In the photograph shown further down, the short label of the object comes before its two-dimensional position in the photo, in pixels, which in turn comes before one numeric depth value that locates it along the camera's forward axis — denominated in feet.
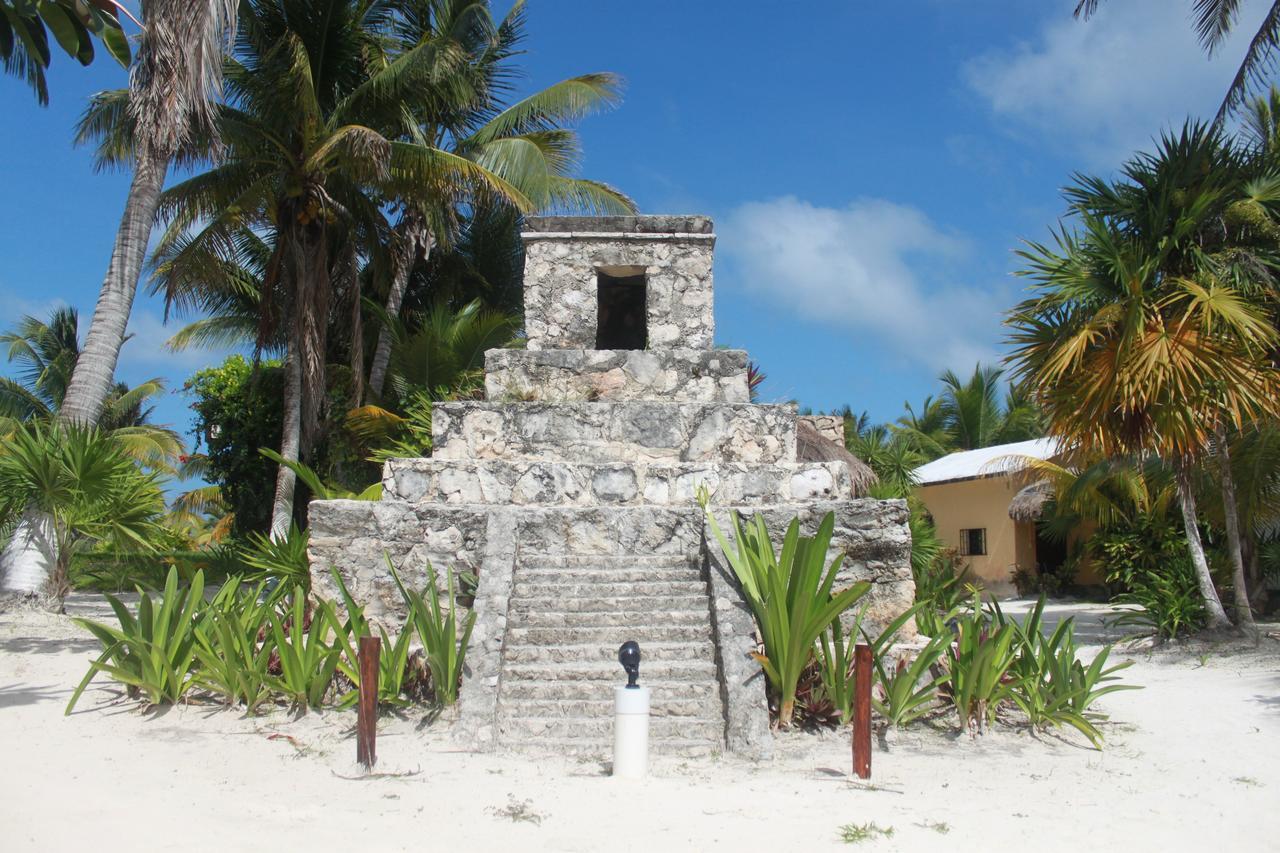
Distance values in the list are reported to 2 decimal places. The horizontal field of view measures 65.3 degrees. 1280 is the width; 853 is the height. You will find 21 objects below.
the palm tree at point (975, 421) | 95.96
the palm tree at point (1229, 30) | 39.52
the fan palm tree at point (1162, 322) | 31.73
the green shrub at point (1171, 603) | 35.14
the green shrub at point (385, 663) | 20.39
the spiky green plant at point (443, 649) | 20.17
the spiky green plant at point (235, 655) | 20.85
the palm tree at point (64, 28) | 16.34
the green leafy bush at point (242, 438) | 59.11
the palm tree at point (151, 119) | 35.40
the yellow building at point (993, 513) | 63.28
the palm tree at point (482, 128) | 54.95
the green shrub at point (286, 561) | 28.68
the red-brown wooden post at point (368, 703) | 17.24
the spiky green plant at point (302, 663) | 20.53
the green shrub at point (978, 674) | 20.61
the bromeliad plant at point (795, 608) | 20.04
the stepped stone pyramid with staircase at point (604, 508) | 20.27
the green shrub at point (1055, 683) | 20.85
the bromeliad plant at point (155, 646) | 20.88
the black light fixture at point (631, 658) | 16.87
